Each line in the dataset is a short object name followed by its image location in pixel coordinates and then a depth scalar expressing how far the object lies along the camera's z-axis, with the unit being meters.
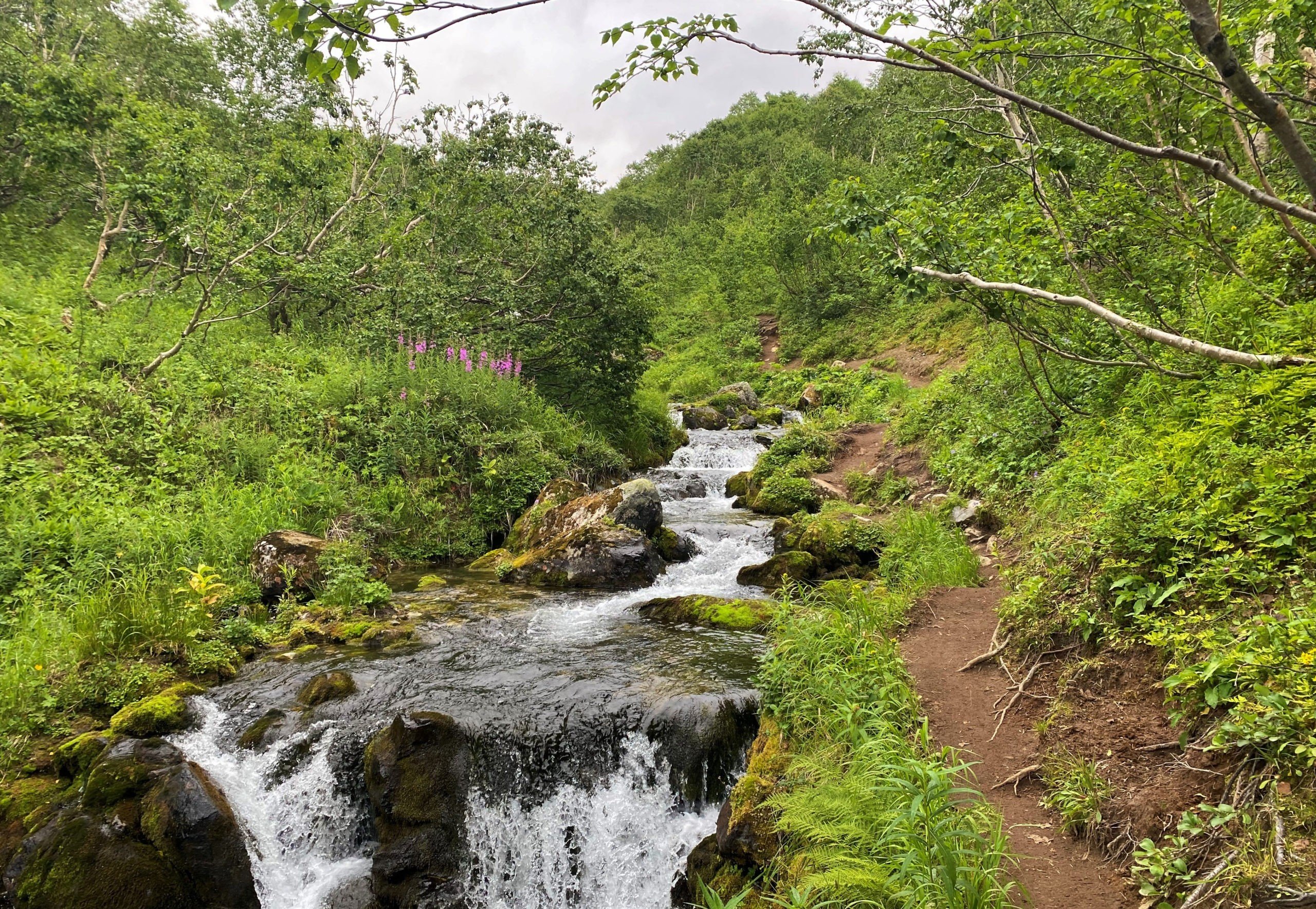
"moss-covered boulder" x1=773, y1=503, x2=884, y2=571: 9.38
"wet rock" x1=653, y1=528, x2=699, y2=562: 10.68
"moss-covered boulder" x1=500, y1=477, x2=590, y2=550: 10.88
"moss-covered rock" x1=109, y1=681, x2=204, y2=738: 5.27
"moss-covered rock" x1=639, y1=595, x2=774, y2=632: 7.67
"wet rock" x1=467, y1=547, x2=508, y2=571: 10.45
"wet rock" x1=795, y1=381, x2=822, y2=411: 21.53
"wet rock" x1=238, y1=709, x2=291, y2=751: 5.45
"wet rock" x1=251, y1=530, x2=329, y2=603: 8.09
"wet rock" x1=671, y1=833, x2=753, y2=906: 4.27
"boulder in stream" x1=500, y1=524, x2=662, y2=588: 9.60
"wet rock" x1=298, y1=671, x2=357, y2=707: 5.96
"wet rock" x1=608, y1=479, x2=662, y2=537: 10.62
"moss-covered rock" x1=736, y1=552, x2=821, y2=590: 9.20
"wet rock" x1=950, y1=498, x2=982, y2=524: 9.12
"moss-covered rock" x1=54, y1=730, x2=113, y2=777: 4.73
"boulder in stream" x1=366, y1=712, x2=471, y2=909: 4.75
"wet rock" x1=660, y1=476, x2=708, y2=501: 14.86
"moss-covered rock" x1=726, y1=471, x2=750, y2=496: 14.92
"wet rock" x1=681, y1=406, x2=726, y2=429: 20.97
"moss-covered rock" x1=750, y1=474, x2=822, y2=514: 12.98
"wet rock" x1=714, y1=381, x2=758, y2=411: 24.16
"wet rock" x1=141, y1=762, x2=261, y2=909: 4.46
